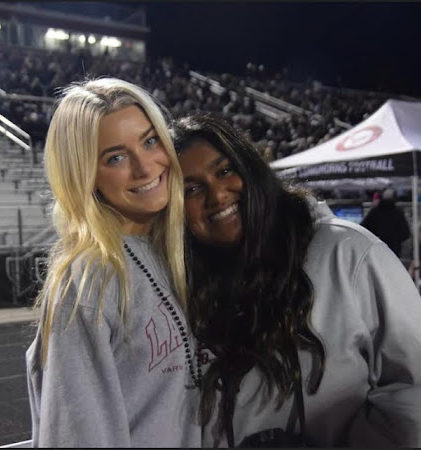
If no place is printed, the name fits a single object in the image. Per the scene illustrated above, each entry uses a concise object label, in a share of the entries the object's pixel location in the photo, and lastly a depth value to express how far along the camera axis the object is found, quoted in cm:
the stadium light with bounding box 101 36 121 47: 2442
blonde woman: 106
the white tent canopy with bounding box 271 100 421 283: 468
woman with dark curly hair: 123
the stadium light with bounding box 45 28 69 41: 2049
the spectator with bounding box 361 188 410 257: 563
